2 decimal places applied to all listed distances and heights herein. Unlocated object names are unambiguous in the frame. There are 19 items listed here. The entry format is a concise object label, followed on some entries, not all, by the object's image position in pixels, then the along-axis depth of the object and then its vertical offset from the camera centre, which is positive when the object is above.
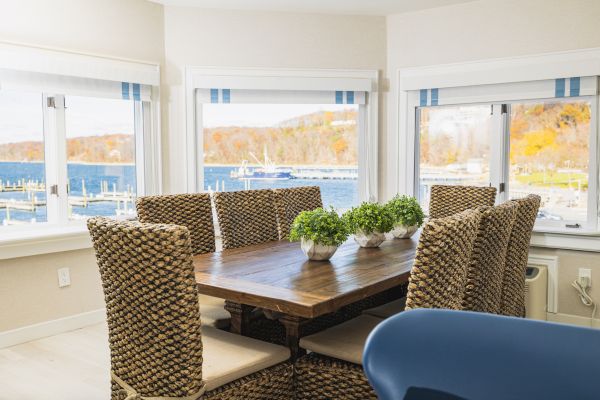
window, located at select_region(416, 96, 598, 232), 4.13 +0.07
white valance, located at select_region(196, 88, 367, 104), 4.62 +0.55
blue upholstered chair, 0.76 -0.27
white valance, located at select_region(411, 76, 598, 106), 4.00 +0.51
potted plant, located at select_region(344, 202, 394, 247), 3.02 -0.31
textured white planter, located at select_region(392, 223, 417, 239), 3.48 -0.40
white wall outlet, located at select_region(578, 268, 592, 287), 4.00 -0.78
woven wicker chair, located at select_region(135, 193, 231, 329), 2.95 -0.28
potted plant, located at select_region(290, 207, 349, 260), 2.64 -0.31
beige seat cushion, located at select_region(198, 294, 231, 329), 2.86 -0.74
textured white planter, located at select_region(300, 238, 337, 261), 2.70 -0.40
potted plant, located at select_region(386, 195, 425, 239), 3.47 -0.31
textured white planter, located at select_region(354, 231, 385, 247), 3.08 -0.40
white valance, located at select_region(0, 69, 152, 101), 3.68 +0.55
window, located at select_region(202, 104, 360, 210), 4.80 +0.14
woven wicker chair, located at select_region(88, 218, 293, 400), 1.85 -0.53
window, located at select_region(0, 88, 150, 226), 3.82 +0.07
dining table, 2.10 -0.46
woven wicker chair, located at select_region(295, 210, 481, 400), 1.85 -0.49
